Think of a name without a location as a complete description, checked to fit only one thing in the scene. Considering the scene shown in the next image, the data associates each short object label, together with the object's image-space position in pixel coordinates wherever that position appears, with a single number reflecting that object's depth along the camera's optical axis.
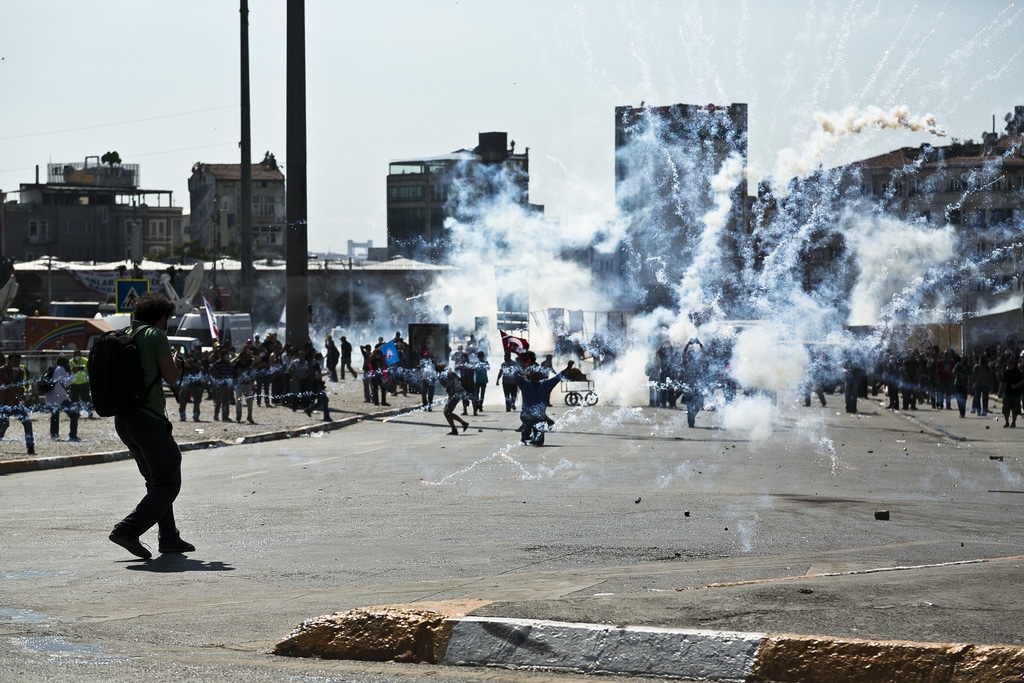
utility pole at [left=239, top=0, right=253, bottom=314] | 46.25
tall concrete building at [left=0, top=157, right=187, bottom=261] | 125.19
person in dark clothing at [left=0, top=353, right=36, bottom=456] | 22.56
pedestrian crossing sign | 26.75
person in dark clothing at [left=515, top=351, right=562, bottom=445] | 23.06
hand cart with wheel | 39.06
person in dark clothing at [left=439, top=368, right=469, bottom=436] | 26.96
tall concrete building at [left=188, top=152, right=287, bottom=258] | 137.88
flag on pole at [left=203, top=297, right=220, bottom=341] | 45.00
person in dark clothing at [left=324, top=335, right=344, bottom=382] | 47.09
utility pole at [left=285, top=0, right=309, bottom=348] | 37.25
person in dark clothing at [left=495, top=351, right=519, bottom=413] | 36.56
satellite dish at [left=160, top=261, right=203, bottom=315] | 48.72
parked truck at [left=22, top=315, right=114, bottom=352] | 42.69
